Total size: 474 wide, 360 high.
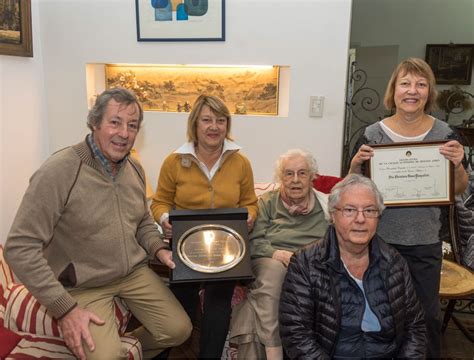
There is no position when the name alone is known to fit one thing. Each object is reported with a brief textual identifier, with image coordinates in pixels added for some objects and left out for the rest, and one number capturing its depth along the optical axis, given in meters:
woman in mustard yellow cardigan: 2.24
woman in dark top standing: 1.91
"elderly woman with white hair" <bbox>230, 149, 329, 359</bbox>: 2.09
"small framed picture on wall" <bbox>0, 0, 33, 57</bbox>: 2.57
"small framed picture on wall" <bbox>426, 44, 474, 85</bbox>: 5.74
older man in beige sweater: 1.62
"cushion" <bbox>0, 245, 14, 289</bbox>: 2.06
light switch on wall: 2.85
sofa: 1.78
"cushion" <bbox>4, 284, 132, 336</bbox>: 1.91
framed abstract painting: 2.86
